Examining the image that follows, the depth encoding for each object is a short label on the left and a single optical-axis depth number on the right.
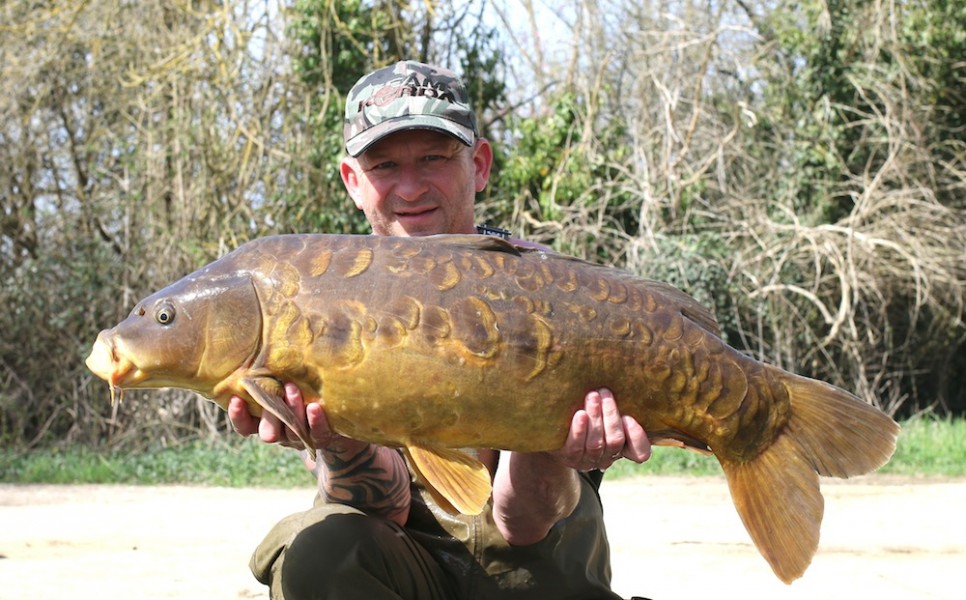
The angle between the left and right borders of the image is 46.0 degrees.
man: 2.94
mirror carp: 2.34
